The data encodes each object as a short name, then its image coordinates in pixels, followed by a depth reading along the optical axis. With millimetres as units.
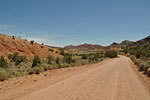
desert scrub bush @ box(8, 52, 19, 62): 30420
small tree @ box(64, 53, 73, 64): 28177
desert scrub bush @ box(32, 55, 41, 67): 19625
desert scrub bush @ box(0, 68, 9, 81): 10344
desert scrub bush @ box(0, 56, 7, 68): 17395
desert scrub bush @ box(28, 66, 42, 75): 13786
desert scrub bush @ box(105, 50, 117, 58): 68038
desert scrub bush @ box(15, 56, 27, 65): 27703
